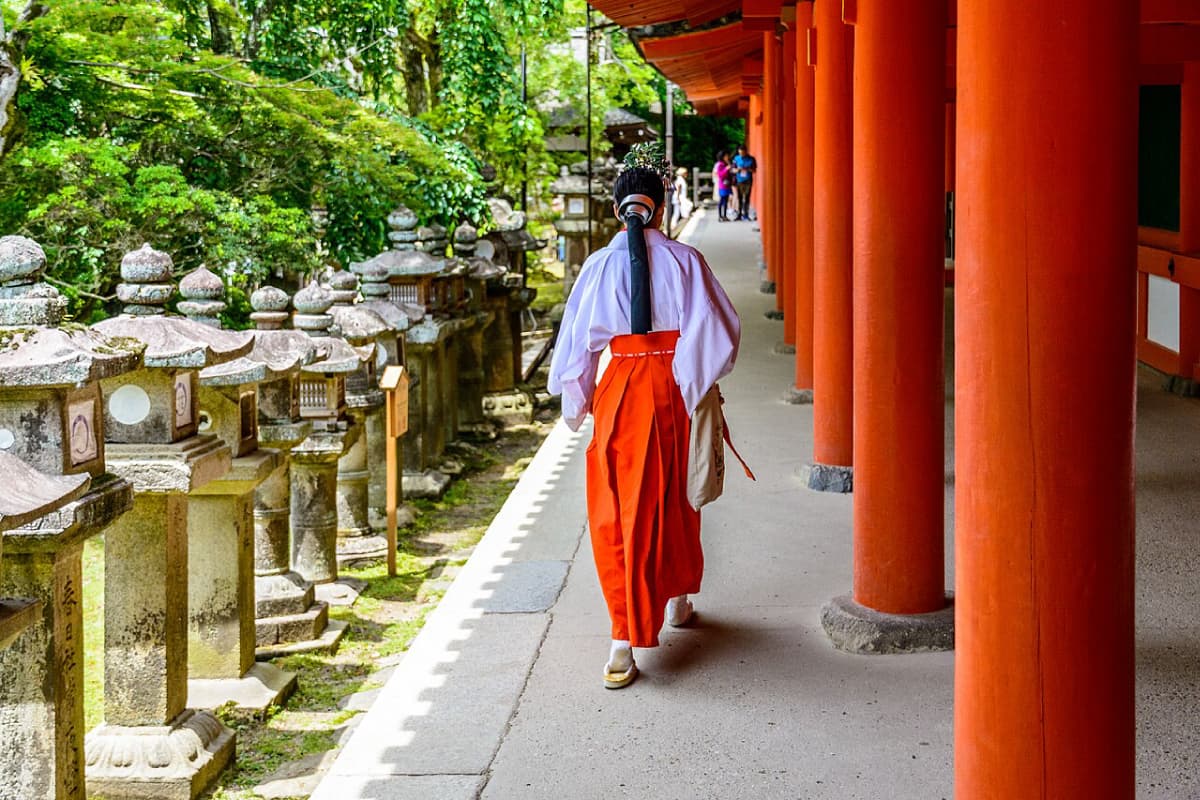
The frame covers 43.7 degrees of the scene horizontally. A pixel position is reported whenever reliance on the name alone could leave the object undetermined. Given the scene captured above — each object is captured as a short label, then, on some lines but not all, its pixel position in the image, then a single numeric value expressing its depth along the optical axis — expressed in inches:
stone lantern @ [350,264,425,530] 401.4
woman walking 197.0
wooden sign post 352.2
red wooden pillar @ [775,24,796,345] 532.1
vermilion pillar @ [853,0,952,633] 207.2
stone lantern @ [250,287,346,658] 277.6
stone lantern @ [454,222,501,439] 558.6
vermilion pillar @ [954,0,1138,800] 114.7
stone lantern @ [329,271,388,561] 346.6
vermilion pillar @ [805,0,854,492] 314.8
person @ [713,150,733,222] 1323.8
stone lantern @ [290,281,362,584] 311.4
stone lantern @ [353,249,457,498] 446.6
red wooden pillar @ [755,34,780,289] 687.1
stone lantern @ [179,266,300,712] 236.1
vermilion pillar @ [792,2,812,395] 411.8
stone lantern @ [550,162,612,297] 756.0
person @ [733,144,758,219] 1235.7
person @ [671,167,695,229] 1249.6
